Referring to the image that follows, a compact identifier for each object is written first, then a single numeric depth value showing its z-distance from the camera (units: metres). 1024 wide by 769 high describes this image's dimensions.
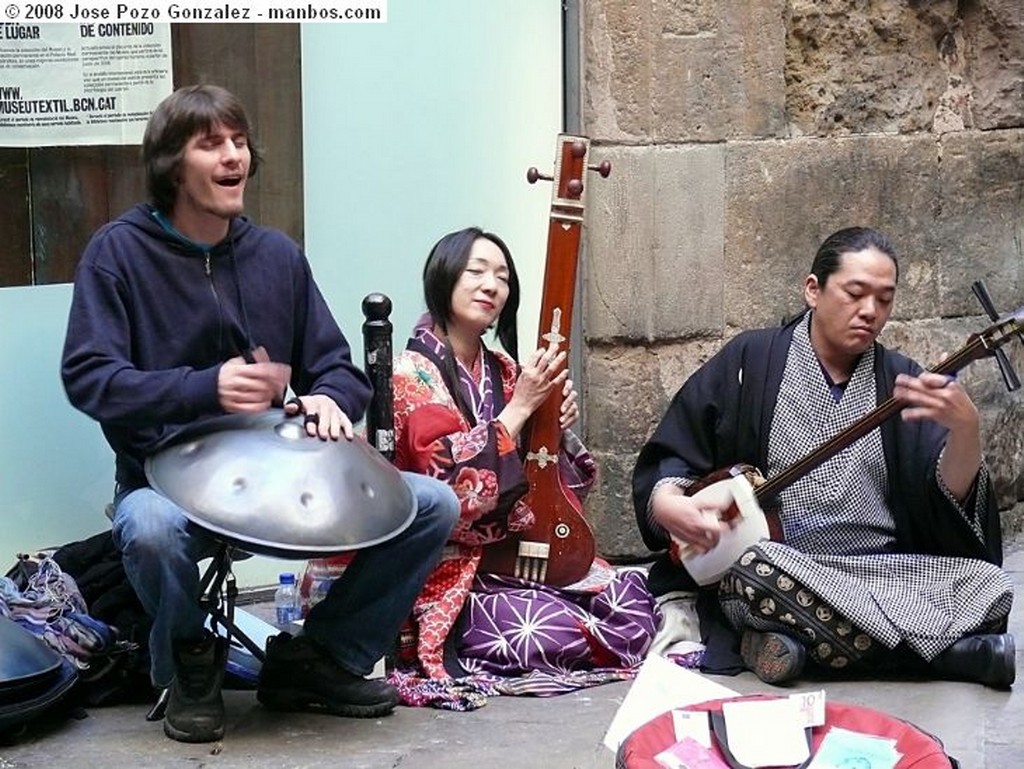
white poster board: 5.09
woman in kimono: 4.86
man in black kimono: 4.84
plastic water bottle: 5.30
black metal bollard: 4.79
